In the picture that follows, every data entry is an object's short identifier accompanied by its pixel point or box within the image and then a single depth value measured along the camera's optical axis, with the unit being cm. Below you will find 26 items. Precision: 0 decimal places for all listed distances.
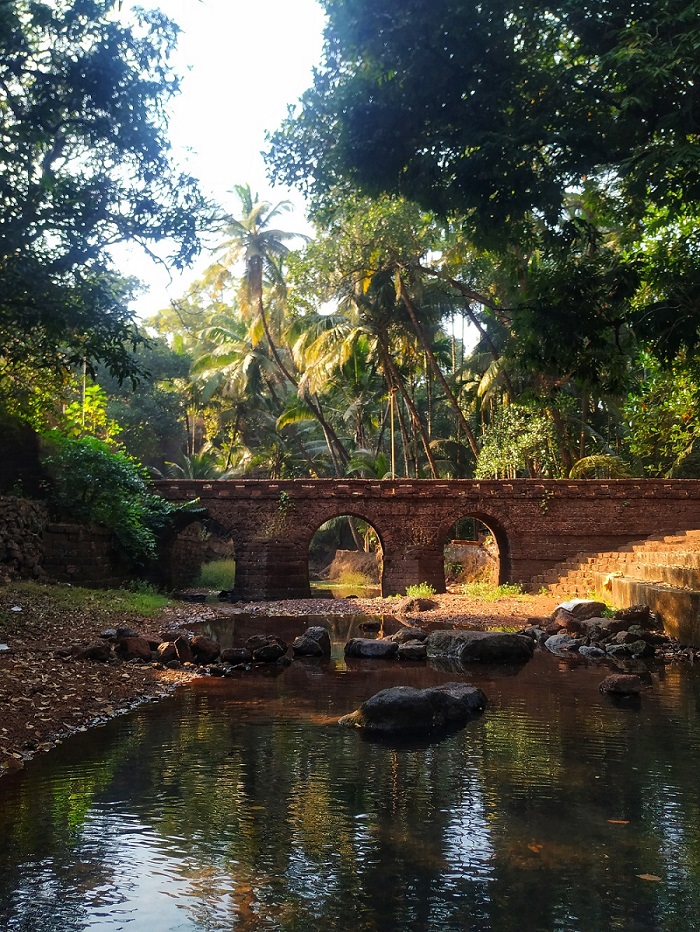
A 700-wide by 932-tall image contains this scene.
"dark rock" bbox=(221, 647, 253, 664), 1161
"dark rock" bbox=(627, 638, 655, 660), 1258
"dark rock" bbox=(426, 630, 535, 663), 1220
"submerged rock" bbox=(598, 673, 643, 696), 936
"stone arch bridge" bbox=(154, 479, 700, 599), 2459
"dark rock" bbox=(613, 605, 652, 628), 1408
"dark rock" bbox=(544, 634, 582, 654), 1333
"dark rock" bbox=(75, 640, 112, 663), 1009
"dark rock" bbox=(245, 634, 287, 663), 1204
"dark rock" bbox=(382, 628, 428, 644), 1363
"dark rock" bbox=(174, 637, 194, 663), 1124
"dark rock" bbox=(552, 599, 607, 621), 1595
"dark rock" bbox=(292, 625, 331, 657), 1287
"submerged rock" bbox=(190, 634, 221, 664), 1145
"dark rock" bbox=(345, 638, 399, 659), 1266
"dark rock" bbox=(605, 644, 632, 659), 1271
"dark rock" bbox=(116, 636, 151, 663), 1085
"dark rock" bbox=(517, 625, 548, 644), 1459
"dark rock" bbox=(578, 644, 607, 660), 1261
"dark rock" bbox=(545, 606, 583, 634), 1479
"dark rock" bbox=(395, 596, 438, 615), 2009
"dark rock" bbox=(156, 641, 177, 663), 1107
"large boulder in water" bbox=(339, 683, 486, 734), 771
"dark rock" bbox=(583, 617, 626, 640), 1373
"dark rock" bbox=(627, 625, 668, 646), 1325
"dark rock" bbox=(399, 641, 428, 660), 1241
